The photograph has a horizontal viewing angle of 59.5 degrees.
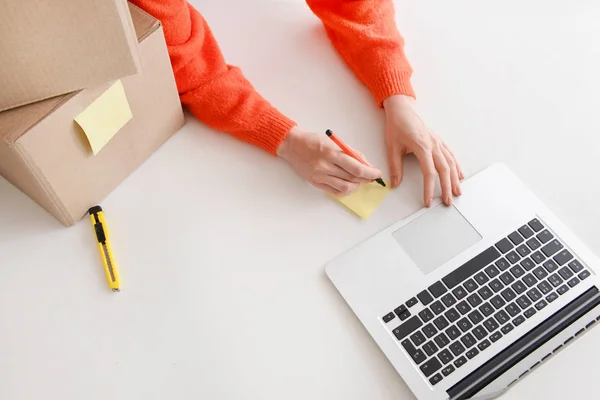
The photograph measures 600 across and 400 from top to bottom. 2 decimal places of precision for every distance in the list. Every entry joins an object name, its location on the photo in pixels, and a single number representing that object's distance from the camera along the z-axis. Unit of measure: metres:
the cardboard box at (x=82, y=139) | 0.59
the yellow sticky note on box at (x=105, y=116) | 0.64
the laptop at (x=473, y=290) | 0.67
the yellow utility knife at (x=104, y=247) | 0.70
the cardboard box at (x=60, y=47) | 0.50
